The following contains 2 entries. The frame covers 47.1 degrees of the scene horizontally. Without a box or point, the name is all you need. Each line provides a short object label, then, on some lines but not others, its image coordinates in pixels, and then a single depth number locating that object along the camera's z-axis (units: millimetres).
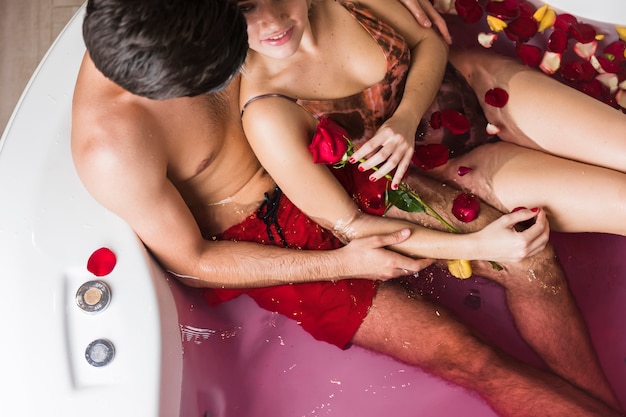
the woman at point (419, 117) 1355
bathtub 1290
